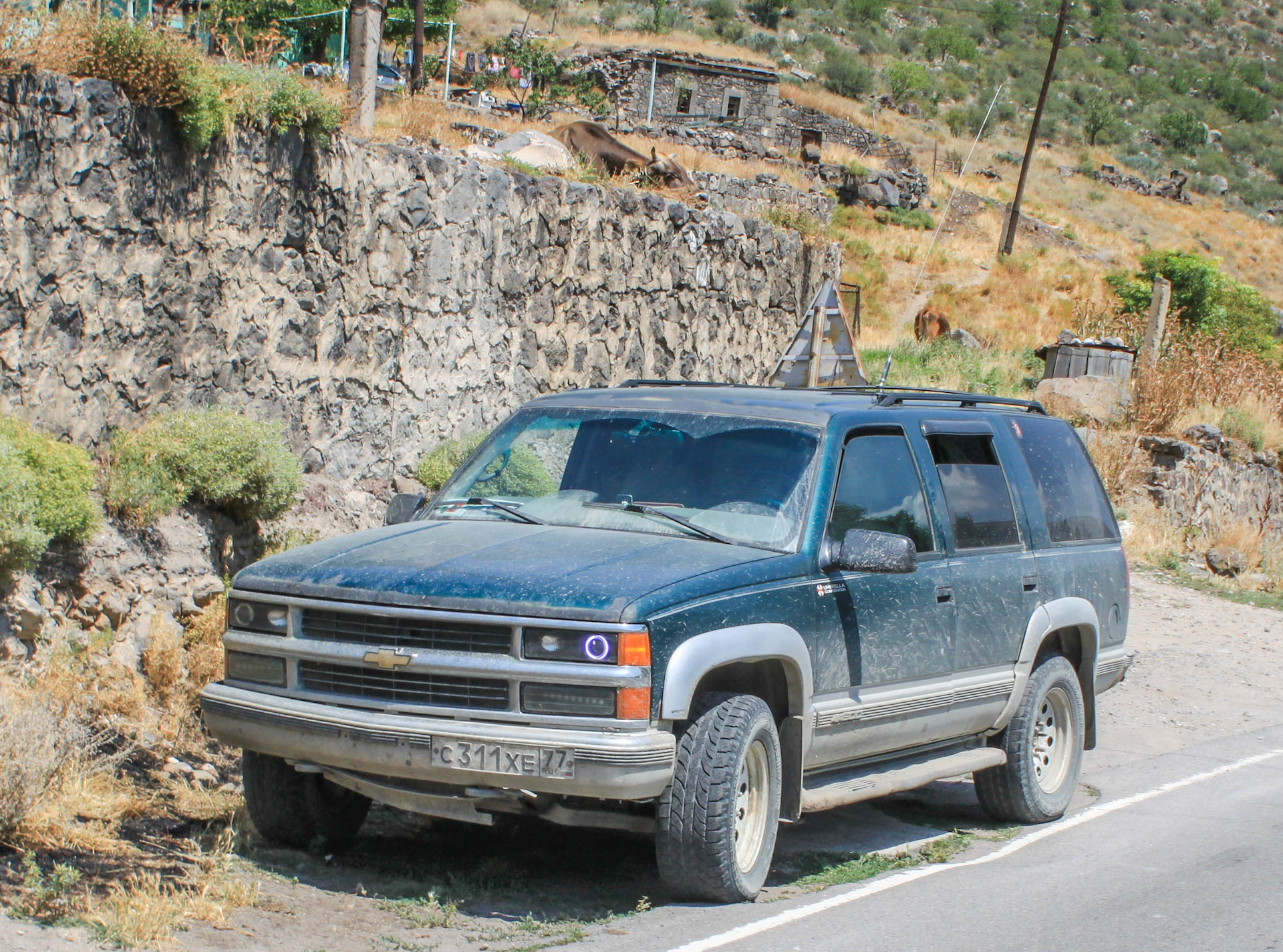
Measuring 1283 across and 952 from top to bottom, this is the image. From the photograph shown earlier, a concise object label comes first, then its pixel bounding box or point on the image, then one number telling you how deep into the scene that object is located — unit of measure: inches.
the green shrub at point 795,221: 669.9
